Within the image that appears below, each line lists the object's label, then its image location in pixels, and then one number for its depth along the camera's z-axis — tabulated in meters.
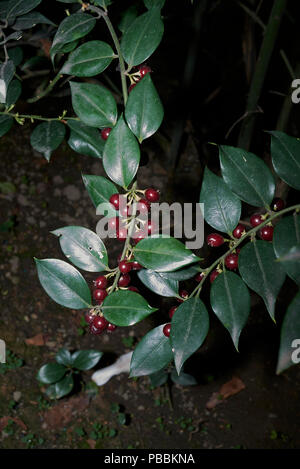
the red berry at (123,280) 0.64
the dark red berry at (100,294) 0.62
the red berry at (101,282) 0.62
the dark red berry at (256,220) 0.63
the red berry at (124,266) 0.59
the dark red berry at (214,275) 0.65
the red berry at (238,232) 0.66
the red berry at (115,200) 0.59
